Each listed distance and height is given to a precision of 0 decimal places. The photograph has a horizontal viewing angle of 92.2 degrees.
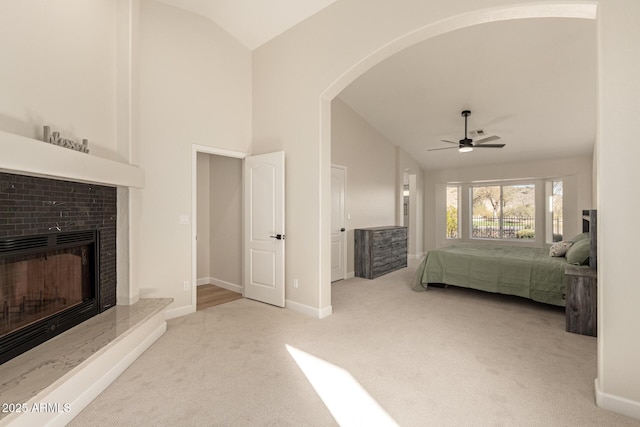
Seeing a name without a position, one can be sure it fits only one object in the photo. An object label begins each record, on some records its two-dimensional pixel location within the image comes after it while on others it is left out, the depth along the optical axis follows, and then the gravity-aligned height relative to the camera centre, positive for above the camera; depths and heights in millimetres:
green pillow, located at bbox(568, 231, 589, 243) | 4293 -358
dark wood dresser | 5883 -755
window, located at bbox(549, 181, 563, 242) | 7414 +81
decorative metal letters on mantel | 2273 +560
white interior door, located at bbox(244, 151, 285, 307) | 4051 -191
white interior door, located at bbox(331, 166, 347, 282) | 5648 -252
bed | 3803 -778
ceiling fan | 4980 +1117
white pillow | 4284 -509
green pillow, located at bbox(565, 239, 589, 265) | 3580 -493
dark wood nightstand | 3141 -928
